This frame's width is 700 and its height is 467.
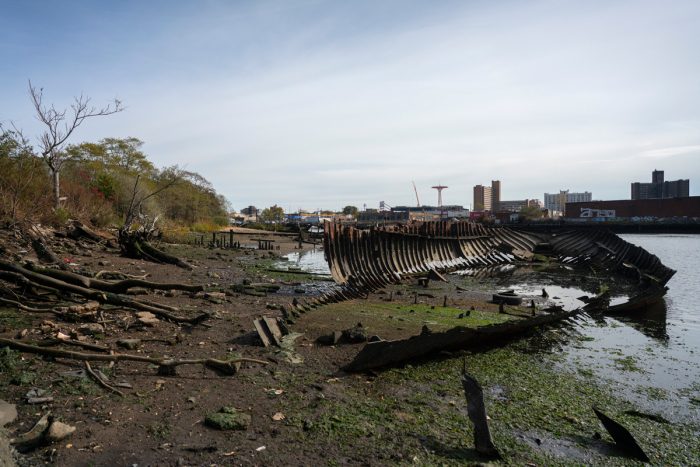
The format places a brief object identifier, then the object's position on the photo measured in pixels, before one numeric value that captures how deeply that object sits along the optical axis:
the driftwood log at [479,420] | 4.51
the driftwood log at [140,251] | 17.25
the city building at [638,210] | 94.50
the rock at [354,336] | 8.07
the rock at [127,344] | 6.56
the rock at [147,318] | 7.75
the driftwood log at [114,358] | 5.80
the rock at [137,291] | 10.08
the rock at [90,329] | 6.93
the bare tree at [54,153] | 16.80
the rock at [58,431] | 4.01
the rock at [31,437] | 3.88
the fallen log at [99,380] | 5.11
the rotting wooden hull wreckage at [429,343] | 6.67
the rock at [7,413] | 4.21
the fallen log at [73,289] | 8.00
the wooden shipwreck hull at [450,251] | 15.49
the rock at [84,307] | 7.65
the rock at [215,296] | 10.85
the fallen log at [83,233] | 18.92
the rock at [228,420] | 4.62
